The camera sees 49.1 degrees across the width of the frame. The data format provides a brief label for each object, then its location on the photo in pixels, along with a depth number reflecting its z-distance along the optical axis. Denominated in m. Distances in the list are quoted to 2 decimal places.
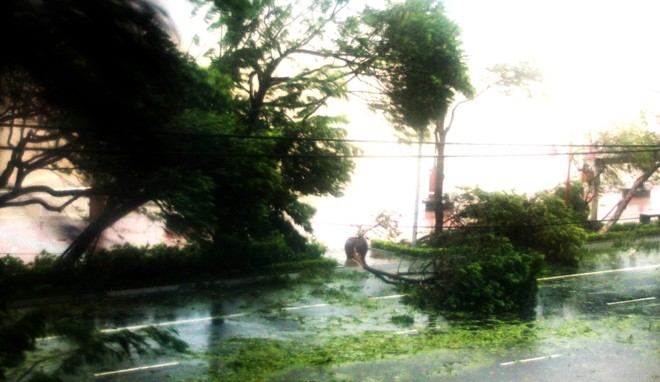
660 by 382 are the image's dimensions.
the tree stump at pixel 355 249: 20.59
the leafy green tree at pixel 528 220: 20.44
